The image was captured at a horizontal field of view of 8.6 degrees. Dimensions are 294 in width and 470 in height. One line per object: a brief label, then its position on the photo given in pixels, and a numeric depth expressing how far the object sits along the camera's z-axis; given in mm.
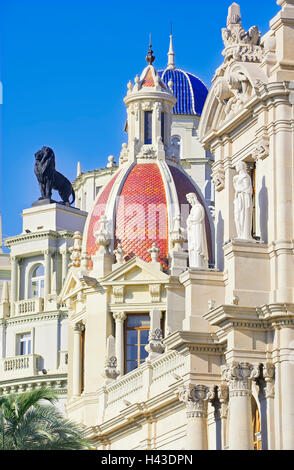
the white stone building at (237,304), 46656
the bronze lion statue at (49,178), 87750
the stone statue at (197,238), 50312
